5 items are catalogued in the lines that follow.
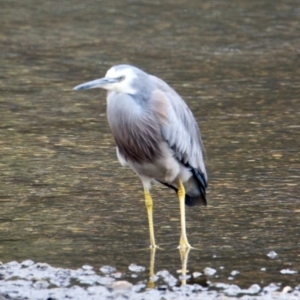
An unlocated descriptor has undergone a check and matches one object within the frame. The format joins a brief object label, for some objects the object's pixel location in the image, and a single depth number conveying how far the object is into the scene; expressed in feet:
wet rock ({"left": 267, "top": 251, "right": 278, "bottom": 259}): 37.45
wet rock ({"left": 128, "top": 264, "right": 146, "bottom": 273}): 36.06
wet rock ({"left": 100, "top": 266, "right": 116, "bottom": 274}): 35.73
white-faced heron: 37.27
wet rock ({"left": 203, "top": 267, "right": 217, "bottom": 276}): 35.50
